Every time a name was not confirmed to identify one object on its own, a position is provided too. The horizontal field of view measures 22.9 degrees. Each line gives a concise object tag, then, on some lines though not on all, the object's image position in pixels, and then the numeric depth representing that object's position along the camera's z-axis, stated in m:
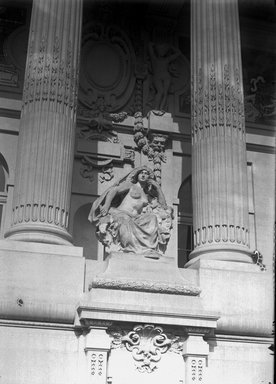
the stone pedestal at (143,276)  16.84
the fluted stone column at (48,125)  17.62
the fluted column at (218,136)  18.77
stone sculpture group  18.11
